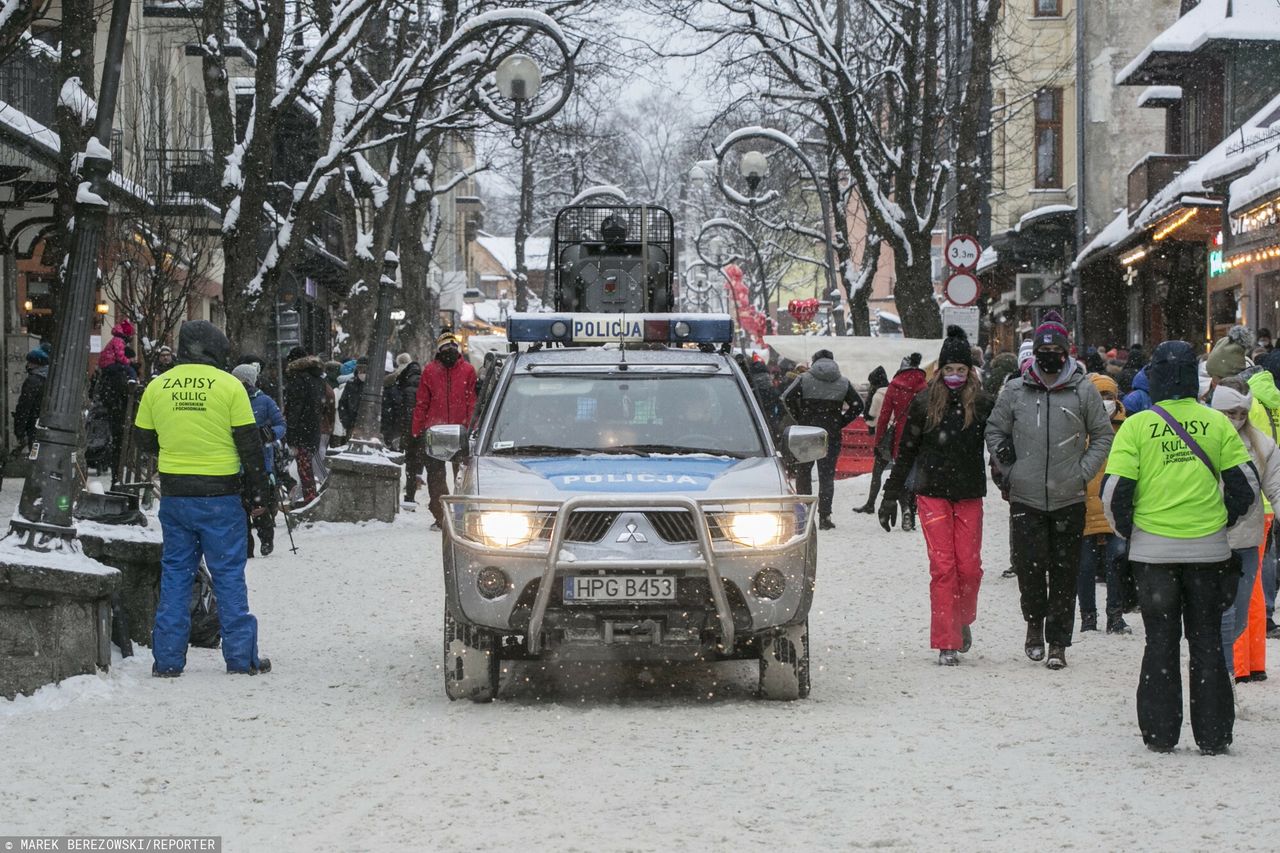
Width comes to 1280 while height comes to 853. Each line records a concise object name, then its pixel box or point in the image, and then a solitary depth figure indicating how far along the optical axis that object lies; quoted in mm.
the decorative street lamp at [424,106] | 19328
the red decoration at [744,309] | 68750
